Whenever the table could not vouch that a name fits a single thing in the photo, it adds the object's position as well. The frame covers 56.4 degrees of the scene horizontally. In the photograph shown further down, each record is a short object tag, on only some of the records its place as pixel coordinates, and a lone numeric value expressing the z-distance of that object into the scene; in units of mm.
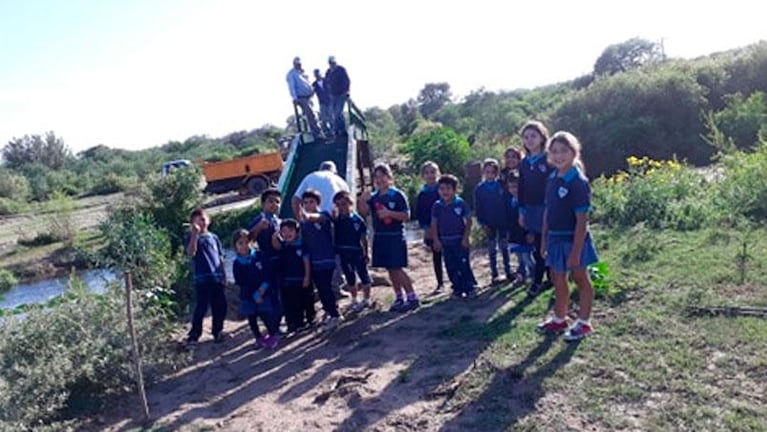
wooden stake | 5469
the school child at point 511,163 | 7605
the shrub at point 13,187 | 41469
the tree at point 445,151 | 21781
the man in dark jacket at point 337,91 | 14609
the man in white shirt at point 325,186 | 7758
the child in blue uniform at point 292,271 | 7074
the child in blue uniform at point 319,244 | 7051
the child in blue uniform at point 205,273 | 7371
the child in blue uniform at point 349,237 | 7250
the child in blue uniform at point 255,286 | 7062
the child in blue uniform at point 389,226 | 7238
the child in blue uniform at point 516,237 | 7312
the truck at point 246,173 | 27734
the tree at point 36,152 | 64062
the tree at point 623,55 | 50375
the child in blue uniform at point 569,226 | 5156
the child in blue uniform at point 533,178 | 6273
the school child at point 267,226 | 7223
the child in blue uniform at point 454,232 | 7281
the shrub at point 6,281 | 18750
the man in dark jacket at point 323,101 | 15023
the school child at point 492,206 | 7711
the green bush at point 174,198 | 15930
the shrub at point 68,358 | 5555
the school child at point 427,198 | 7801
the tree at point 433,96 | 71625
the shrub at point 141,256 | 9195
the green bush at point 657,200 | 9945
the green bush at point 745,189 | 9477
